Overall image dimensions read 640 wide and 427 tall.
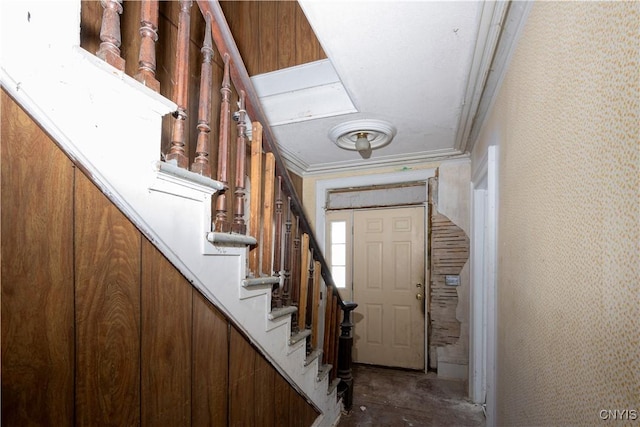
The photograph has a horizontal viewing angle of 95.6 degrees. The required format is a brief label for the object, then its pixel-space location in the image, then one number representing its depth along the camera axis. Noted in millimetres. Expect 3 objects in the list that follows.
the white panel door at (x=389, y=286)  3369
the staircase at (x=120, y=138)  613
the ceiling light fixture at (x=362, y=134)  2451
